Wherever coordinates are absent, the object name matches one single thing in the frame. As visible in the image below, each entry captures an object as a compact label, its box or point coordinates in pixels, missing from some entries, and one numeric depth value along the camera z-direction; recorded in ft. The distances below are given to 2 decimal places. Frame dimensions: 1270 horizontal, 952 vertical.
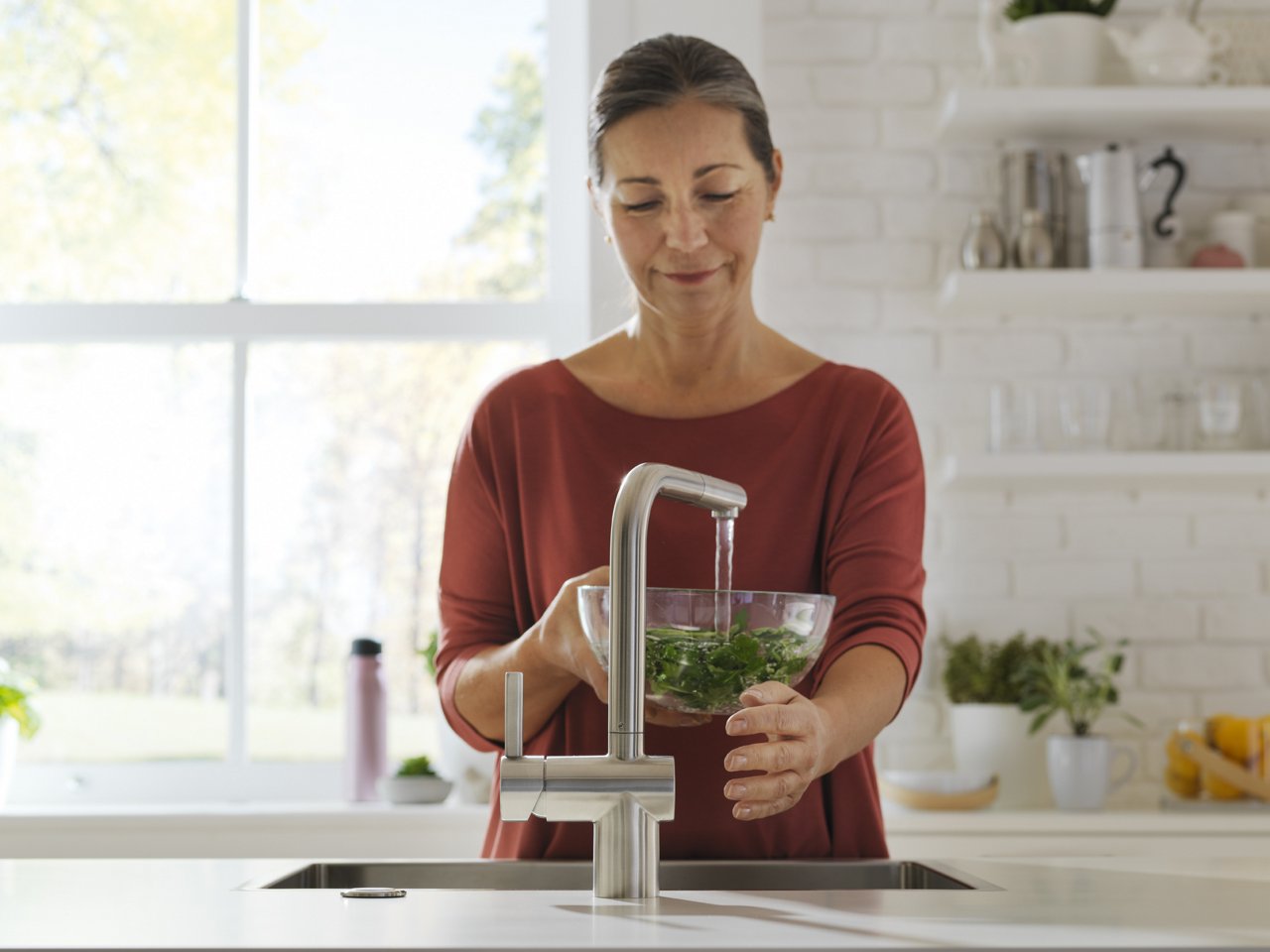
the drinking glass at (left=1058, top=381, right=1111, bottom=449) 9.62
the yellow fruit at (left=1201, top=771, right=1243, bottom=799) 9.09
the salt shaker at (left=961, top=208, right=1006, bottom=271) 9.64
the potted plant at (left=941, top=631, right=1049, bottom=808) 9.23
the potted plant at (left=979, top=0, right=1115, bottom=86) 9.70
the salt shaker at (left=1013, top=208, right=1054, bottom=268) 9.61
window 10.41
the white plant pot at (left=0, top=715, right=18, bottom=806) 9.43
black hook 9.85
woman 5.36
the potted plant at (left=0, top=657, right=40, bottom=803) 9.43
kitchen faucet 3.61
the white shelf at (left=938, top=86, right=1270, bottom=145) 9.54
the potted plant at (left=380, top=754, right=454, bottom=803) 9.34
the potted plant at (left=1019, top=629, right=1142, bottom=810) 9.00
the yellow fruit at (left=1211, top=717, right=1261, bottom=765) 9.01
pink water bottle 9.66
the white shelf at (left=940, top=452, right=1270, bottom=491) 9.40
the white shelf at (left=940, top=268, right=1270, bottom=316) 9.48
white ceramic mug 9.00
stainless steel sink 4.70
